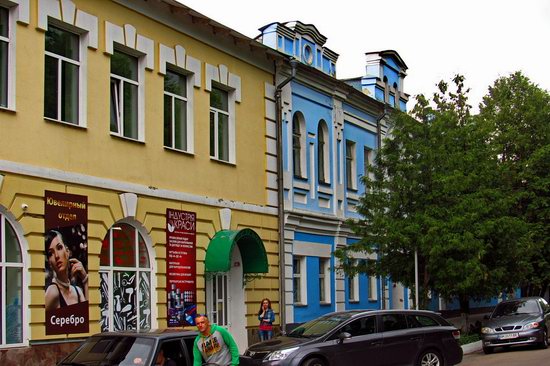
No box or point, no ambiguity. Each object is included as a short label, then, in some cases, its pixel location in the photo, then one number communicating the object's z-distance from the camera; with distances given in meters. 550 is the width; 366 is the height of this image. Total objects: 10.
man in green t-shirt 11.01
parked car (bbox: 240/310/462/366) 15.90
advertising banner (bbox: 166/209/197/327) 20.12
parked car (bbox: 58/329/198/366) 11.23
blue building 25.55
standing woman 21.92
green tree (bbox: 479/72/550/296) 36.56
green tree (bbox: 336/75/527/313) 24.19
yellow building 16.09
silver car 24.75
